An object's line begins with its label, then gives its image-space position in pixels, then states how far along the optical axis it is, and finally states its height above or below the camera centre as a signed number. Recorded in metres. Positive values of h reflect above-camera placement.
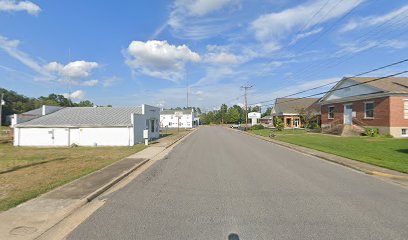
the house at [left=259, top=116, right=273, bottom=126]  93.83 +0.78
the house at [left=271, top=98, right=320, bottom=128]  68.44 +2.57
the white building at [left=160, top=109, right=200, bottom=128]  97.62 +0.55
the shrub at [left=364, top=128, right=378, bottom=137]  32.47 -1.04
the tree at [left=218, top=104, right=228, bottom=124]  141.88 +5.52
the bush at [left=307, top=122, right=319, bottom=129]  53.34 -0.48
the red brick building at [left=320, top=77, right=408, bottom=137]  31.14 +1.90
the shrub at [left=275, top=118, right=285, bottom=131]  51.19 -0.60
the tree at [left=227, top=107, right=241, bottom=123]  133.14 +2.87
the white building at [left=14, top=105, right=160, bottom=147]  26.34 -0.79
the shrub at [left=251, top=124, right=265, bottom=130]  62.46 -0.94
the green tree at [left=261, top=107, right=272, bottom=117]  152.57 +5.28
